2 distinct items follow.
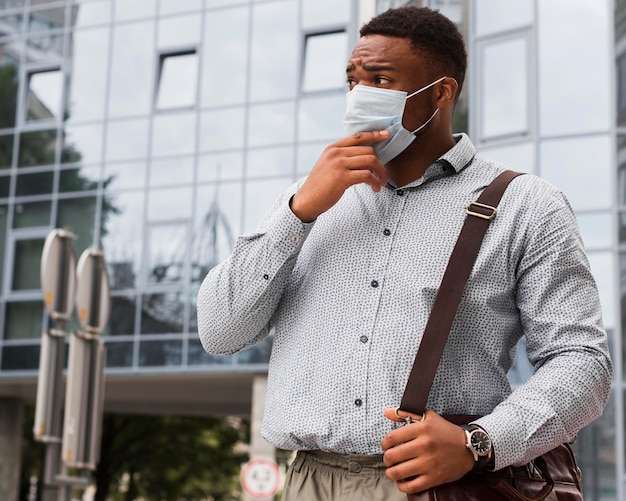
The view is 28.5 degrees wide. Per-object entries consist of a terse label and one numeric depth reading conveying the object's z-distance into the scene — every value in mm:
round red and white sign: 21000
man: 2605
